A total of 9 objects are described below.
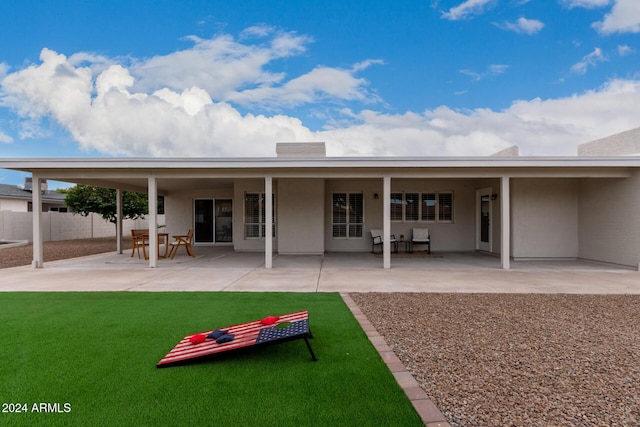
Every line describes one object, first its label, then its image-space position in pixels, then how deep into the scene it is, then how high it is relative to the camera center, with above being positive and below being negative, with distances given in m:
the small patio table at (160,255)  12.45 -1.53
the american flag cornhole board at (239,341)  3.53 -1.31
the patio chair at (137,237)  12.26 -0.86
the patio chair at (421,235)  13.91 -0.91
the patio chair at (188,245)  12.71 -1.14
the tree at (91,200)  19.62 +0.60
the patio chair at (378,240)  13.99 -1.10
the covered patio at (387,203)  9.92 +0.25
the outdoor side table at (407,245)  14.10 -1.32
